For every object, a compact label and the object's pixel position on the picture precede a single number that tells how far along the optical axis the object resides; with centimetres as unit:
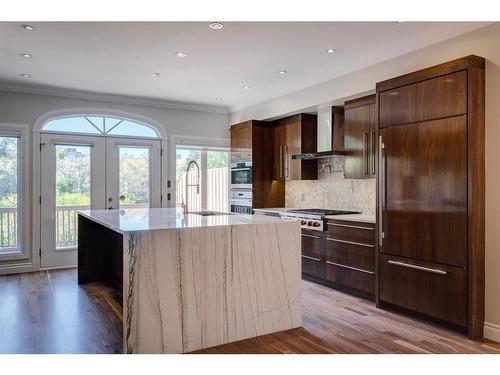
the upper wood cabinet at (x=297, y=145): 559
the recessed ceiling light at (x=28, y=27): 342
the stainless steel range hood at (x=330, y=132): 504
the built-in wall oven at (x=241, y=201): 618
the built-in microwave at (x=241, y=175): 616
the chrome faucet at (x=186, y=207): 417
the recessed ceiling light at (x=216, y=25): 331
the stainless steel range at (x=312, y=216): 471
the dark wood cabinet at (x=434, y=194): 309
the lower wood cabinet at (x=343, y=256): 412
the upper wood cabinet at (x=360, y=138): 443
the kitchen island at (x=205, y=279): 270
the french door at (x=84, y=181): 567
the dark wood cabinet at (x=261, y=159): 614
